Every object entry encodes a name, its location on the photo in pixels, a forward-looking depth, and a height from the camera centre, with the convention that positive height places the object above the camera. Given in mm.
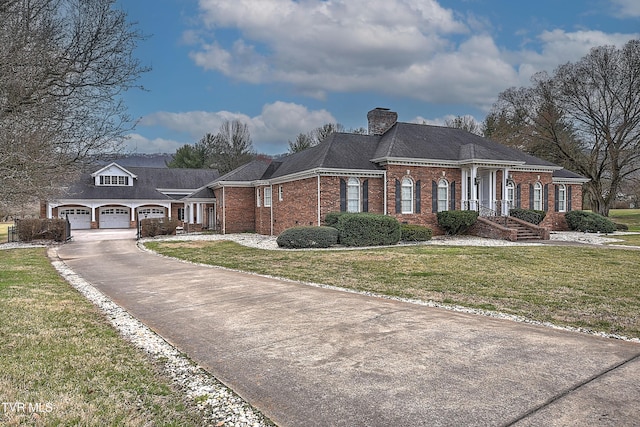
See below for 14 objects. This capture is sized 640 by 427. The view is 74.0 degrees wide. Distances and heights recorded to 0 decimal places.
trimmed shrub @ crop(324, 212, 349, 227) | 20359 -753
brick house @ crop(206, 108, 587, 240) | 22328 +1108
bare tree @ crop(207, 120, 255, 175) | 57625 +8136
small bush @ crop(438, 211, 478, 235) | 22625 -1027
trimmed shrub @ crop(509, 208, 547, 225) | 24656 -863
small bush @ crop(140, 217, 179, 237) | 26203 -1427
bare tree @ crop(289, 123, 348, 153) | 55406 +8698
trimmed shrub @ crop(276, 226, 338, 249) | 18469 -1535
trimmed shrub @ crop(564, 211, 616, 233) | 25953 -1446
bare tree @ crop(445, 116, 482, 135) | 54062 +9964
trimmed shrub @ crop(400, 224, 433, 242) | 20578 -1553
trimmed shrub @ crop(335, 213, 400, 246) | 18875 -1245
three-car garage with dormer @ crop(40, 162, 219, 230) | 38500 +550
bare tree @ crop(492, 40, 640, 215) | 34906 +7609
